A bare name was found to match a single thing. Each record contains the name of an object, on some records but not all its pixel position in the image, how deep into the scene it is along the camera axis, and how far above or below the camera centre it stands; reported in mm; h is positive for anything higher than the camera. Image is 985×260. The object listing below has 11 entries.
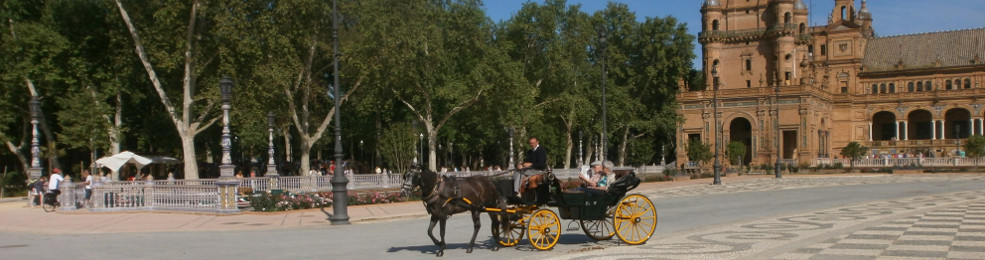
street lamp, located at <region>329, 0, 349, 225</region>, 19688 -1114
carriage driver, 12914 -298
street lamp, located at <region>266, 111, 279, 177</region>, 36406 -347
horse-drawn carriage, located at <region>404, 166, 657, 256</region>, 12344 -956
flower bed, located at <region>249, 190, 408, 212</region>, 24203 -1689
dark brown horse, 12273 -765
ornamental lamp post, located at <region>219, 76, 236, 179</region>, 23188 +364
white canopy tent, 33656 -425
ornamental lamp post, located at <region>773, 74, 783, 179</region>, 70812 +1175
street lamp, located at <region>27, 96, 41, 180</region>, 29141 +156
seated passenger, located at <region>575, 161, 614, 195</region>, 13453 -598
